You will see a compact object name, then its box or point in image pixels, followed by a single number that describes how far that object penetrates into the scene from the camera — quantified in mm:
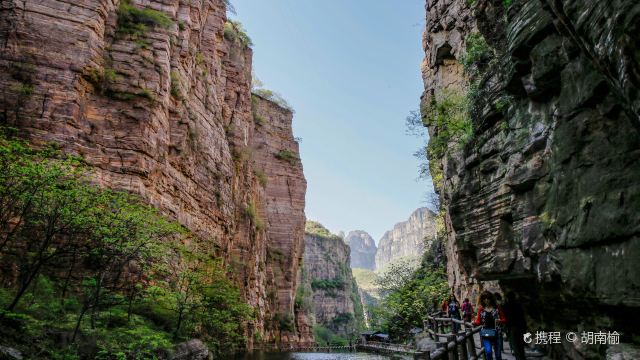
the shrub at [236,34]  41156
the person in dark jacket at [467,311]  14297
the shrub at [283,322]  47125
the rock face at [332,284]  100562
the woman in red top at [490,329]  8766
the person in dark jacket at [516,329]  9469
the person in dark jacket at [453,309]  15894
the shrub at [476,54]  17516
